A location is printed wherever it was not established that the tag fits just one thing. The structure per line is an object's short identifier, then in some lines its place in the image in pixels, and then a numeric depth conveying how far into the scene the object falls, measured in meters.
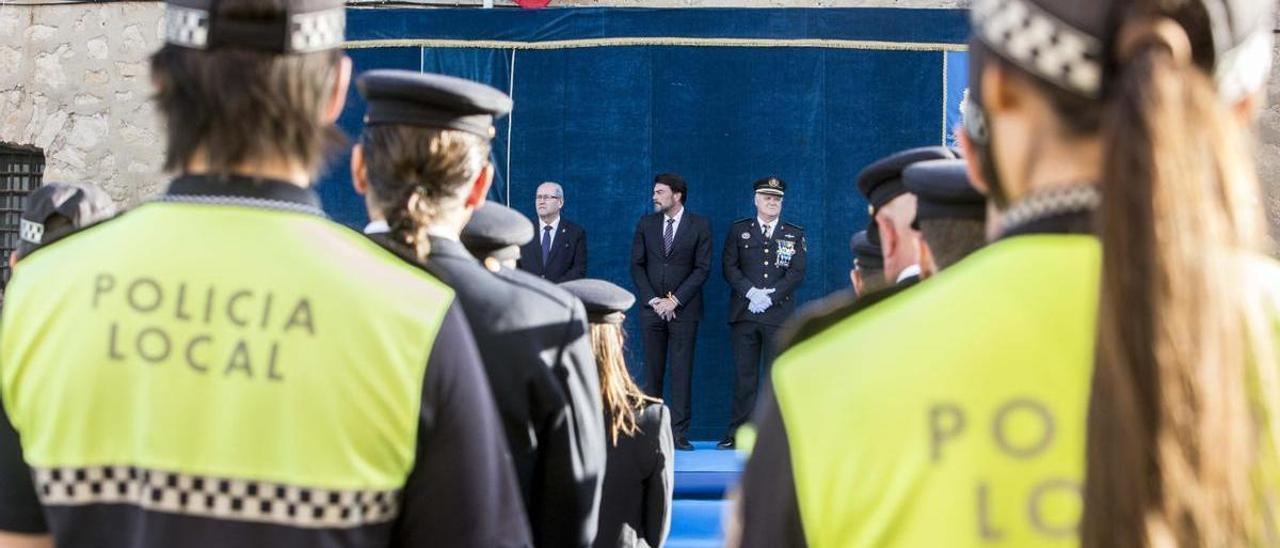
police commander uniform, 9.70
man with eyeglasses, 9.78
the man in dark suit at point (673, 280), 9.78
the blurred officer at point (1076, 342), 0.88
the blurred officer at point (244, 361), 1.47
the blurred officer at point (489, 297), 2.32
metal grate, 11.96
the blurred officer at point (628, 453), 3.72
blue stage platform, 5.92
